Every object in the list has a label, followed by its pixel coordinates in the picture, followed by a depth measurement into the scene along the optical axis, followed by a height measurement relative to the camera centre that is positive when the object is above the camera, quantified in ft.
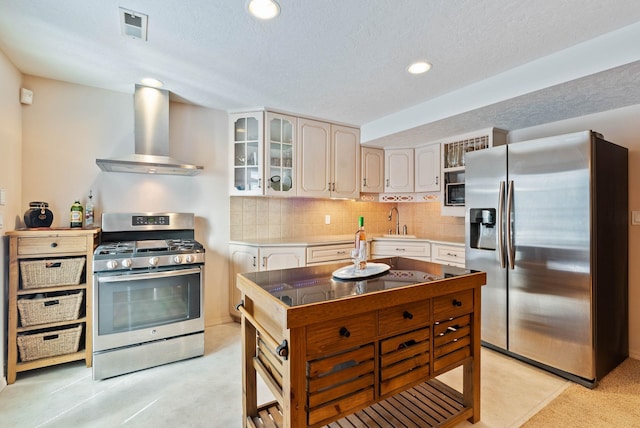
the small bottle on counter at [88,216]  8.66 -0.04
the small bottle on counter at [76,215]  8.29 -0.01
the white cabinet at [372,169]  12.92 +2.00
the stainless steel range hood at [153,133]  8.71 +2.46
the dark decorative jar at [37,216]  7.68 -0.04
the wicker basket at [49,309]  7.04 -2.27
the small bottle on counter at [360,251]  5.68 -0.68
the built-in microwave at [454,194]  11.10 +0.79
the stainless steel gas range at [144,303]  7.21 -2.28
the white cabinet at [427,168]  11.89 +1.92
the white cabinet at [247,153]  10.60 +2.24
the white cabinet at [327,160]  11.42 +2.22
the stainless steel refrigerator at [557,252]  6.86 -0.92
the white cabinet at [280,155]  10.73 +2.21
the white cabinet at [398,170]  12.91 +1.97
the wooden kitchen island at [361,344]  3.98 -1.98
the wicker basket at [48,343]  7.08 -3.13
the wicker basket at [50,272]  7.02 -1.38
